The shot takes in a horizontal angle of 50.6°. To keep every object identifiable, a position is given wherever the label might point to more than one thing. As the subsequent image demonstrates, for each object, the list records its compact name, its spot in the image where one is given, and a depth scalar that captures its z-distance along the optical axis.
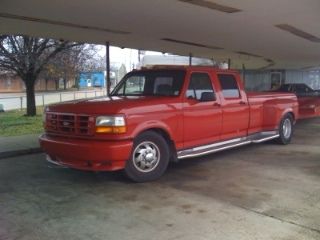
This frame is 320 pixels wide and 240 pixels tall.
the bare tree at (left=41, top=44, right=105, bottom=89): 15.40
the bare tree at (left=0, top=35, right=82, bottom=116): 13.44
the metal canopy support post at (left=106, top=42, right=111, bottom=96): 10.01
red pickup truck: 5.11
